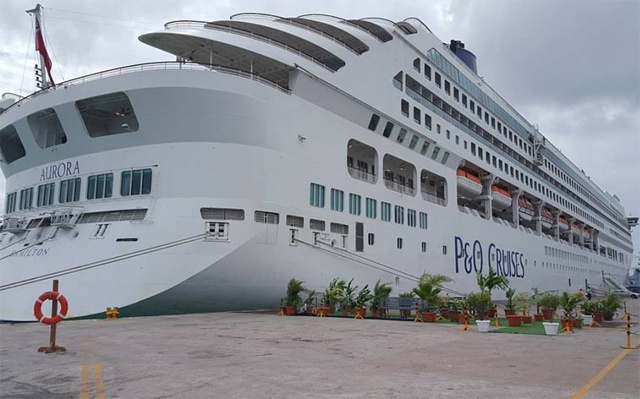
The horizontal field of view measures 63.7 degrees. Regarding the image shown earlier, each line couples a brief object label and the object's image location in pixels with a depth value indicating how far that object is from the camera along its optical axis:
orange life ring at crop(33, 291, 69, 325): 9.97
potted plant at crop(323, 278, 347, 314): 19.36
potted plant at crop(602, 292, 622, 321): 18.58
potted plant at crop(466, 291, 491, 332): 16.36
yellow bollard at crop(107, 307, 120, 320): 16.78
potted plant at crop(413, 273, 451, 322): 18.00
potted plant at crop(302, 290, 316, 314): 19.53
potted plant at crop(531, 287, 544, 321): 17.80
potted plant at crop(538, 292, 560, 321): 17.89
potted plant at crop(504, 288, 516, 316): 17.66
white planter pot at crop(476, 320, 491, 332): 13.92
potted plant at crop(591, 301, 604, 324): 17.36
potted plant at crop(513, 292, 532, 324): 16.96
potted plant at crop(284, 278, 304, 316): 19.03
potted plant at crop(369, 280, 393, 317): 19.09
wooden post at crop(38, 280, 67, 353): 9.59
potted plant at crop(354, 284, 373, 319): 18.45
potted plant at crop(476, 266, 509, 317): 17.91
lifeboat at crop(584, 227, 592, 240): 70.38
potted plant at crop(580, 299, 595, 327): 17.38
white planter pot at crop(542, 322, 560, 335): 13.36
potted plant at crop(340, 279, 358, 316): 19.50
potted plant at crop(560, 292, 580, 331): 15.66
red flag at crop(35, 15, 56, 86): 22.34
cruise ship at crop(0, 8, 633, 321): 17.91
